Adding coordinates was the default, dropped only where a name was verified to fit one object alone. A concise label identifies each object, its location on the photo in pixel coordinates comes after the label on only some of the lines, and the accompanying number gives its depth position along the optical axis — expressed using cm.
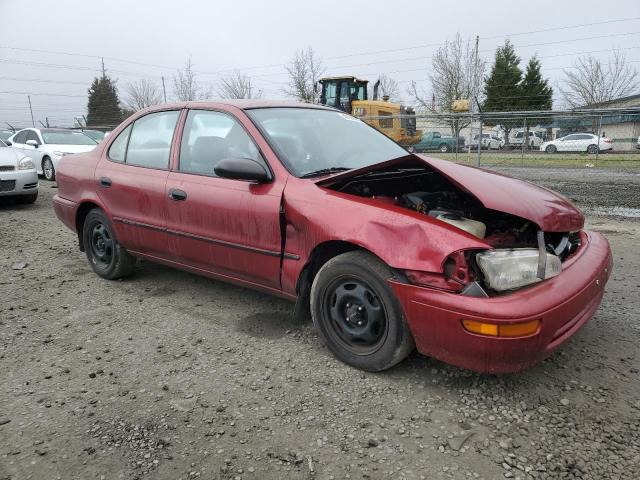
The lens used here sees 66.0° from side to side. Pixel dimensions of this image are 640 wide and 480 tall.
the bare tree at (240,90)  4616
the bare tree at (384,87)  4916
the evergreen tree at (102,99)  5206
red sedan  238
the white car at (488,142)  1371
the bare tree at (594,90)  3675
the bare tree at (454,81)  3369
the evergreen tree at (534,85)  3553
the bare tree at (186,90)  4634
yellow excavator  1856
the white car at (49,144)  1249
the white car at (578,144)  1473
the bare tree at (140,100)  5112
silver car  835
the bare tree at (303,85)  3855
